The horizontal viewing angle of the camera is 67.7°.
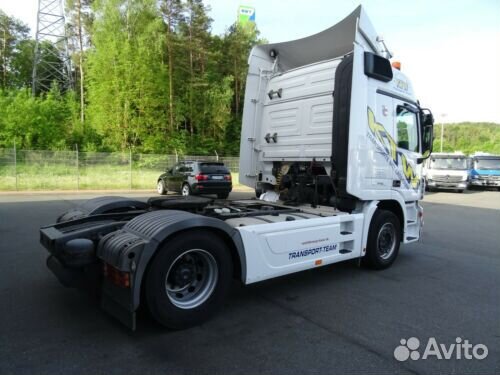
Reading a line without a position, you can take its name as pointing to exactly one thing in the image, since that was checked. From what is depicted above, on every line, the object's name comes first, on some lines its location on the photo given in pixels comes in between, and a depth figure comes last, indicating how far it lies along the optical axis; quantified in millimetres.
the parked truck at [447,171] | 21609
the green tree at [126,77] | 28828
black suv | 15266
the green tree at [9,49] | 40125
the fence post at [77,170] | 19569
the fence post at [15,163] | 18234
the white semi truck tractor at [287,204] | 3367
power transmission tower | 39178
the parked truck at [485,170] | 24453
